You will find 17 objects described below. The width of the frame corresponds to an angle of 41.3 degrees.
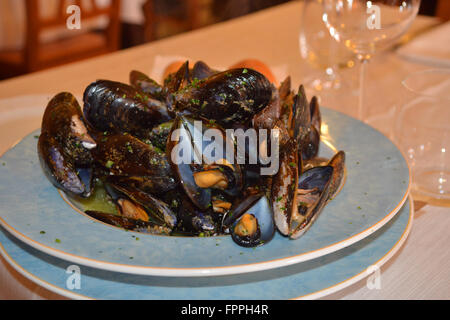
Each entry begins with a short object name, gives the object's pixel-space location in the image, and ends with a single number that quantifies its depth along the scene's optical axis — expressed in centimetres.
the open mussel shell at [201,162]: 34
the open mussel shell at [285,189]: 32
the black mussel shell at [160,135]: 39
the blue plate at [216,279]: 30
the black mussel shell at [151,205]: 35
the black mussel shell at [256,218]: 31
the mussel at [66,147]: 36
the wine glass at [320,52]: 60
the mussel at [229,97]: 36
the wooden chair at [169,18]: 120
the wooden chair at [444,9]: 139
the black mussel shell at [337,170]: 36
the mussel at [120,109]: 39
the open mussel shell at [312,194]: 33
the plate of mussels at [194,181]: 31
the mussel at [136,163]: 36
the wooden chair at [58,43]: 99
